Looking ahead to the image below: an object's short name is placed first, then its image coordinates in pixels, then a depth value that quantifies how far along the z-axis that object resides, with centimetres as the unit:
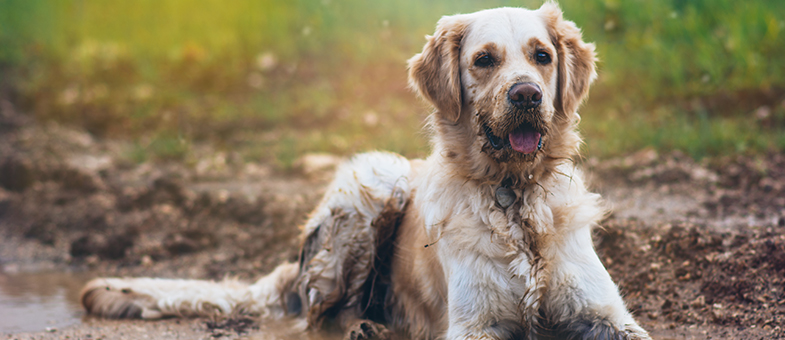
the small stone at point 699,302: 356
